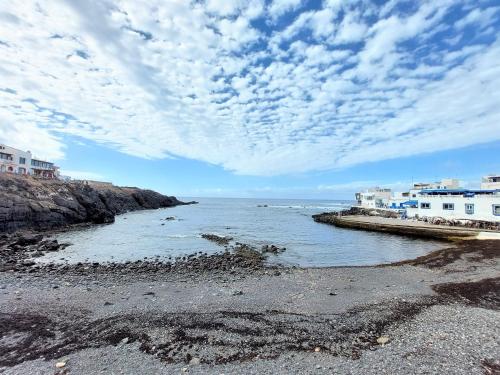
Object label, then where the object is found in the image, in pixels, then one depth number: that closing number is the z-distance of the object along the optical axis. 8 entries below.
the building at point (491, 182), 47.49
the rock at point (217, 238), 31.57
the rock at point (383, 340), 7.98
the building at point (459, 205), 35.62
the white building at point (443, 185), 59.50
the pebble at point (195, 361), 7.03
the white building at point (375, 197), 79.88
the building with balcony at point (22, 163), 62.91
